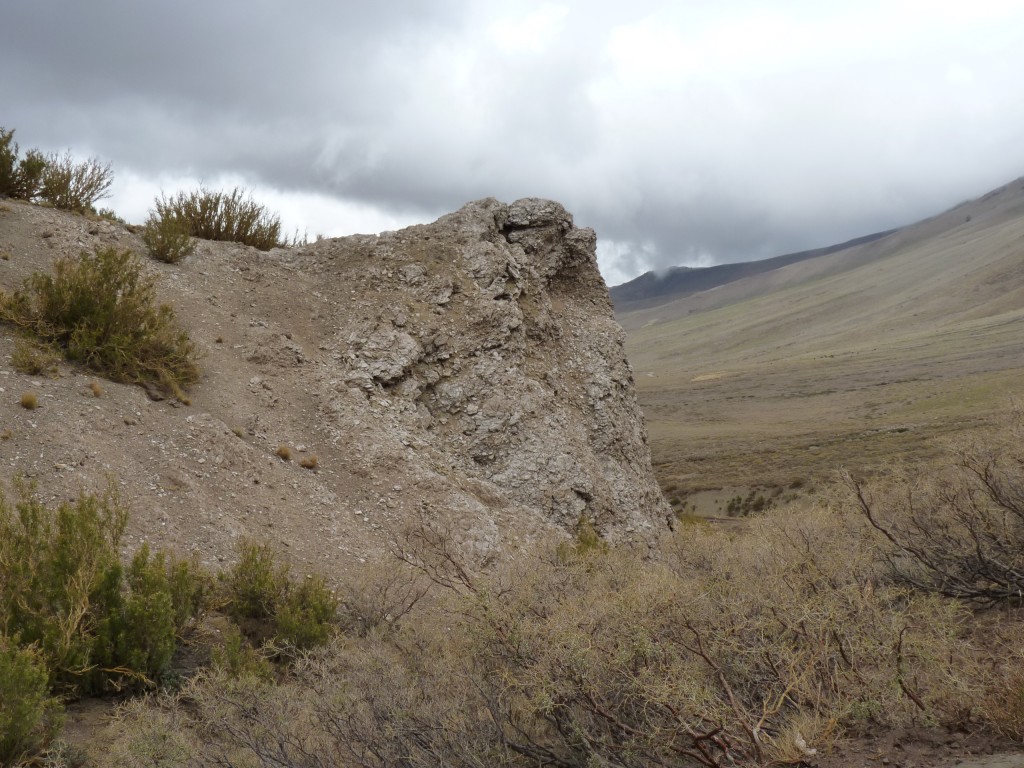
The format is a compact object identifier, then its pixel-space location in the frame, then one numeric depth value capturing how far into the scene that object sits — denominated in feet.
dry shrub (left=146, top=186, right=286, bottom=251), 51.39
